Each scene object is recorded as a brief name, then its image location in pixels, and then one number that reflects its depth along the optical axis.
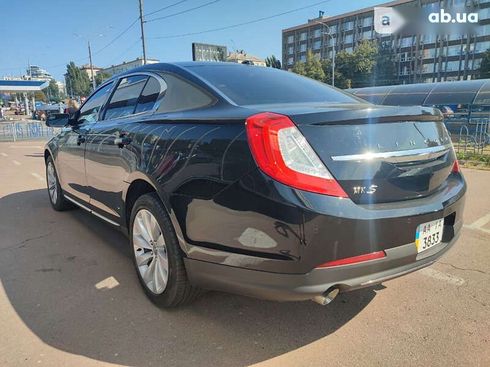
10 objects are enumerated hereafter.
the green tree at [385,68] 69.51
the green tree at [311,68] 64.50
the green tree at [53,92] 112.24
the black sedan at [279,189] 1.94
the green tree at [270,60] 92.55
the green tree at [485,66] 56.53
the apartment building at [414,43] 67.44
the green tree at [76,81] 97.25
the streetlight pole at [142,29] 24.98
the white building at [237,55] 78.93
